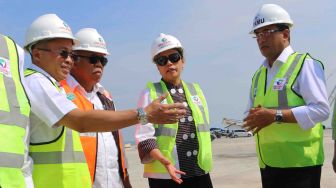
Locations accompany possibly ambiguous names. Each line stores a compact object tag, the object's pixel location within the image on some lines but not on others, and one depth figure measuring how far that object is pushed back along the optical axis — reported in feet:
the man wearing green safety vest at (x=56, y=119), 10.48
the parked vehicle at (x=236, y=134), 171.75
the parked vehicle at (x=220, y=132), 179.32
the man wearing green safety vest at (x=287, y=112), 14.01
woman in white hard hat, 15.39
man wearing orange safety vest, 13.20
